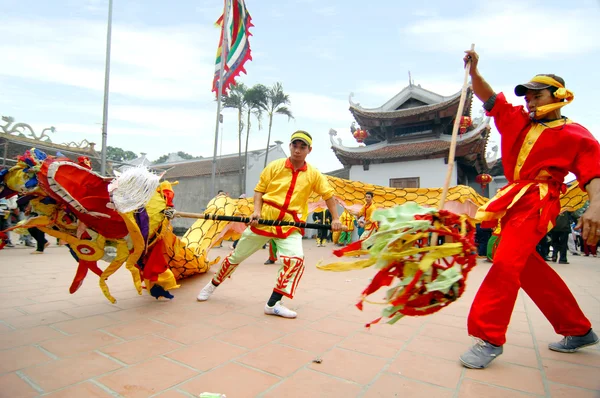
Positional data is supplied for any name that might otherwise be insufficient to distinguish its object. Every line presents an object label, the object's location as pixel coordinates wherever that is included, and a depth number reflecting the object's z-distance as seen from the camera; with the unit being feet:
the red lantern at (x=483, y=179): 50.92
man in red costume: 6.68
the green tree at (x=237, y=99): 56.03
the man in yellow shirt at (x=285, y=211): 10.10
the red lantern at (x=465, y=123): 46.53
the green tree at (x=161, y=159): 122.18
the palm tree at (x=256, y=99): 56.59
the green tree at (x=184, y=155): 148.11
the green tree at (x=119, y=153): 151.50
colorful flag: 34.40
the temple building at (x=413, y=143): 46.98
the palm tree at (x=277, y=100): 57.36
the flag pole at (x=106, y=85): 26.16
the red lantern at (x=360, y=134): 57.11
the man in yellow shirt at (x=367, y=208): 25.31
